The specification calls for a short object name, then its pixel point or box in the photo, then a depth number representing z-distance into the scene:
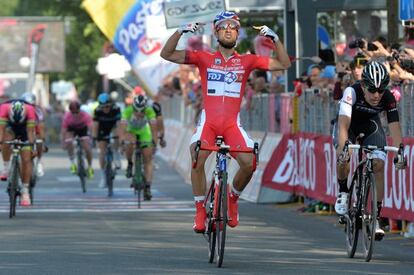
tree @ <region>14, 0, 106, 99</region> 98.44
